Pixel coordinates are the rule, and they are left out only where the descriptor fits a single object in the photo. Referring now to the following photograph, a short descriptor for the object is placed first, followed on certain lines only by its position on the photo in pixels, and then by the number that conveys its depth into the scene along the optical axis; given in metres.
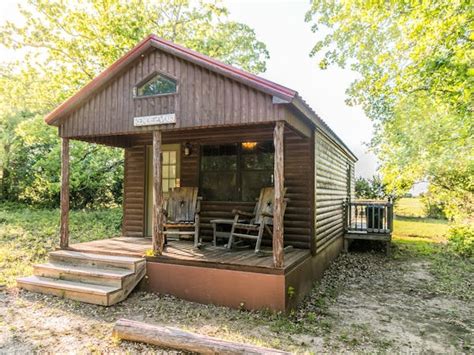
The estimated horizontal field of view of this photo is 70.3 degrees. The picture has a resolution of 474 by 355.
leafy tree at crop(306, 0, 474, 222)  5.16
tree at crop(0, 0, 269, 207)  11.98
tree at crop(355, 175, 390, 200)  17.62
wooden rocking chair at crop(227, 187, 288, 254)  5.27
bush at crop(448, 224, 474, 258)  8.87
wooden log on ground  3.01
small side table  5.86
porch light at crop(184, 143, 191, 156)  6.89
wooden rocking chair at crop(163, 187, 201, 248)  6.22
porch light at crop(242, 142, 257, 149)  6.46
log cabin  4.56
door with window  7.17
